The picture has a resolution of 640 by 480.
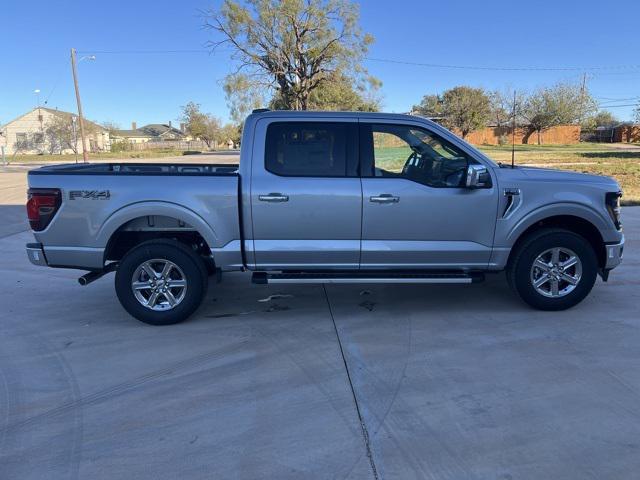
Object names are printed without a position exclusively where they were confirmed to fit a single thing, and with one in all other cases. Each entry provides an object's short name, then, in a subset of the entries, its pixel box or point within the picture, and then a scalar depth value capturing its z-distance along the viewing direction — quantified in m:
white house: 78.50
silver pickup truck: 4.61
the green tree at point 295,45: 33.28
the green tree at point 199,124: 94.38
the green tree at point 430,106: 70.62
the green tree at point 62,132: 75.19
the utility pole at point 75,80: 35.81
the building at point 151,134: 111.49
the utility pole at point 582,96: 70.62
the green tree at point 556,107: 69.50
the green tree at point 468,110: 68.56
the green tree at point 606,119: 92.36
